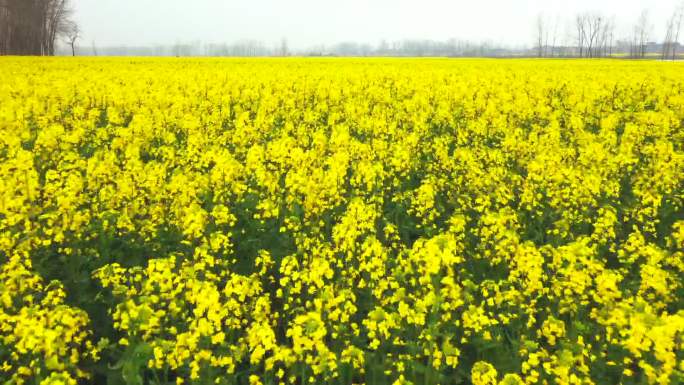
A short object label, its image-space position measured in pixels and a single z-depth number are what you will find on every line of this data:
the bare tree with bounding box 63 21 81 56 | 81.56
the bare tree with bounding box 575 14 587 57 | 136.38
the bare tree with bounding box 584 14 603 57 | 131.80
